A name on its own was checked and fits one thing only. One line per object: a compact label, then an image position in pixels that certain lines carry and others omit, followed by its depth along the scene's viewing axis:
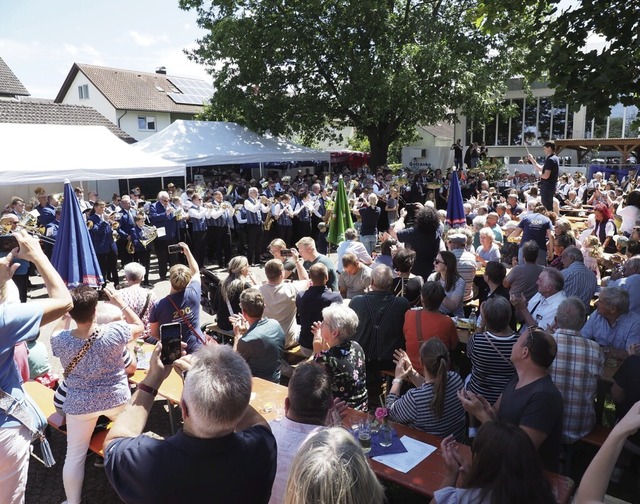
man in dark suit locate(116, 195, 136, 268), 10.54
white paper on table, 3.13
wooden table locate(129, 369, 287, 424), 3.90
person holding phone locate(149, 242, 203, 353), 4.89
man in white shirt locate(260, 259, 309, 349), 5.64
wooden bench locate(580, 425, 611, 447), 3.75
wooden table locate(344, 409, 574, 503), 2.88
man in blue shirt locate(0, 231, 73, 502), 2.61
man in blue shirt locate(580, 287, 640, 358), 4.64
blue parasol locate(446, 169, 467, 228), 9.31
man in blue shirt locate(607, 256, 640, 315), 5.39
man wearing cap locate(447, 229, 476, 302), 6.65
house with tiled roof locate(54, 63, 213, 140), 36.69
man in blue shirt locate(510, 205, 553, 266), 8.09
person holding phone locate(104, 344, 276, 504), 1.88
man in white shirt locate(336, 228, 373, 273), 7.67
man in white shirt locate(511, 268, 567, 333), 5.02
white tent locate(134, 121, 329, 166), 17.08
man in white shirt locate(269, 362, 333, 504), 2.63
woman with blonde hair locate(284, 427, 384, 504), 1.69
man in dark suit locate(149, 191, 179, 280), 10.88
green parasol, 10.28
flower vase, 3.34
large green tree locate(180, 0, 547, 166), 21.22
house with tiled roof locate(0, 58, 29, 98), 27.38
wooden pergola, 23.28
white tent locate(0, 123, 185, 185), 12.04
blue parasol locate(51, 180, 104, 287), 5.65
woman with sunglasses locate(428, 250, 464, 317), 5.92
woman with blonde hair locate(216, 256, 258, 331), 5.65
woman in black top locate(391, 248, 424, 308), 5.96
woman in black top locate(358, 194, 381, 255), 10.35
